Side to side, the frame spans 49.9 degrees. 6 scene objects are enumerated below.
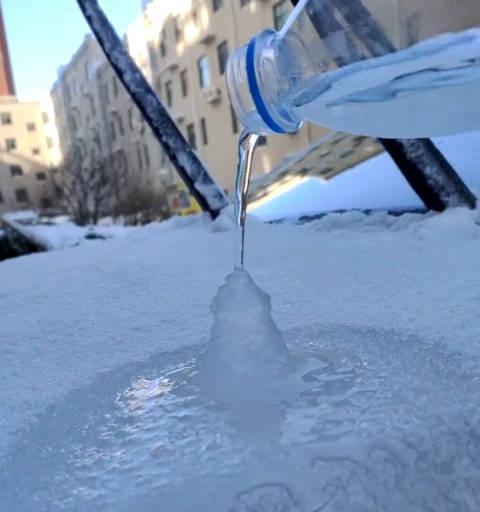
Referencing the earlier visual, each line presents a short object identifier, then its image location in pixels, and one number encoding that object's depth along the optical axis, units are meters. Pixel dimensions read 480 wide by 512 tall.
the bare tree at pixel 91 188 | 12.86
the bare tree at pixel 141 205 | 11.43
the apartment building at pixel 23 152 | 25.41
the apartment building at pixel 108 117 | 15.86
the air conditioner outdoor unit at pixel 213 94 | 12.03
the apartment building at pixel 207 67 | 9.94
